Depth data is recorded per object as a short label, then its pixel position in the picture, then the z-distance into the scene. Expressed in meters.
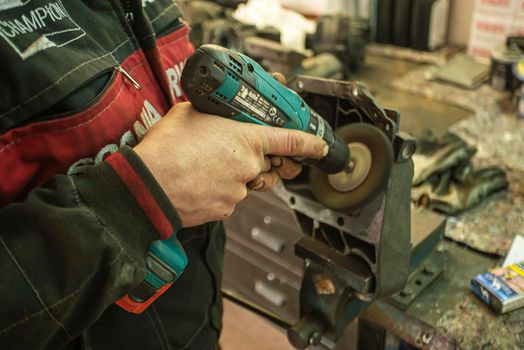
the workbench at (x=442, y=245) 0.77
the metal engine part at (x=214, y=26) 1.53
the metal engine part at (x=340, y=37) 1.64
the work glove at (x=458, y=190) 1.03
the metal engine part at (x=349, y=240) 0.72
